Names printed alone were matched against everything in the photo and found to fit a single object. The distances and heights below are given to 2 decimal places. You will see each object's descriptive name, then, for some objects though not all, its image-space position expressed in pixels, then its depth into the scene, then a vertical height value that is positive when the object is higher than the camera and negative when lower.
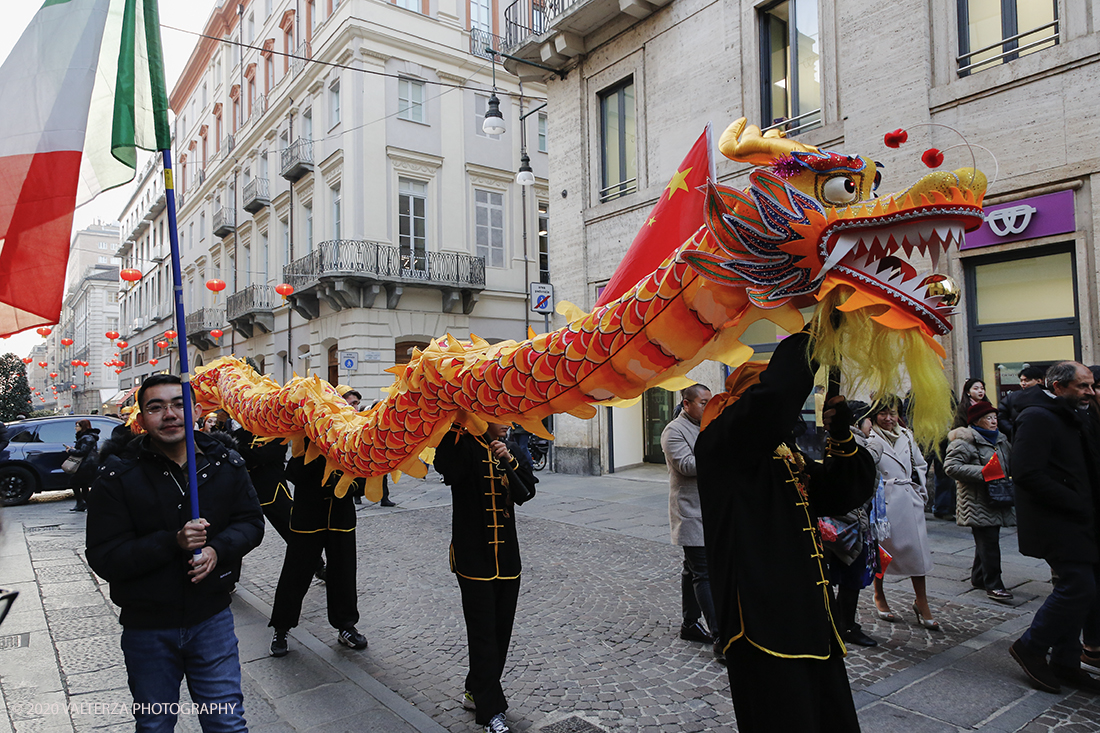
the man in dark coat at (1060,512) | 3.73 -0.79
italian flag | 2.50 +0.98
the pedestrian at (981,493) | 5.30 -0.93
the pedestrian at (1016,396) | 4.43 -0.12
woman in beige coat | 4.78 -0.97
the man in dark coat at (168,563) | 2.58 -0.66
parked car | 12.65 -1.12
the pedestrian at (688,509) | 4.59 -0.88
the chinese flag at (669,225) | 2.49 +0.65
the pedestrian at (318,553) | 4.67 -1.17
